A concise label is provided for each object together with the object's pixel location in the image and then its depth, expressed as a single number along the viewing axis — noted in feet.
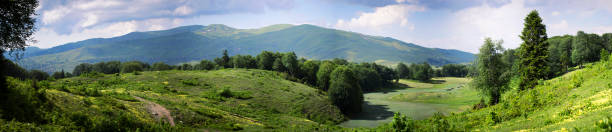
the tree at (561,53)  313.75
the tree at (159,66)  520.75
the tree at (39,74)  404.12
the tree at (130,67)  493.19
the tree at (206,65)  505.82
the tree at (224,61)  489.67
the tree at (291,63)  424.09
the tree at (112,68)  561.64
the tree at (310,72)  446.19
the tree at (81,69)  625.00
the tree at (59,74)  483.47
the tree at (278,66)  425.28
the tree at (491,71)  179.83
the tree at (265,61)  437.58
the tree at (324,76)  387.32
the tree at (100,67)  579.07
